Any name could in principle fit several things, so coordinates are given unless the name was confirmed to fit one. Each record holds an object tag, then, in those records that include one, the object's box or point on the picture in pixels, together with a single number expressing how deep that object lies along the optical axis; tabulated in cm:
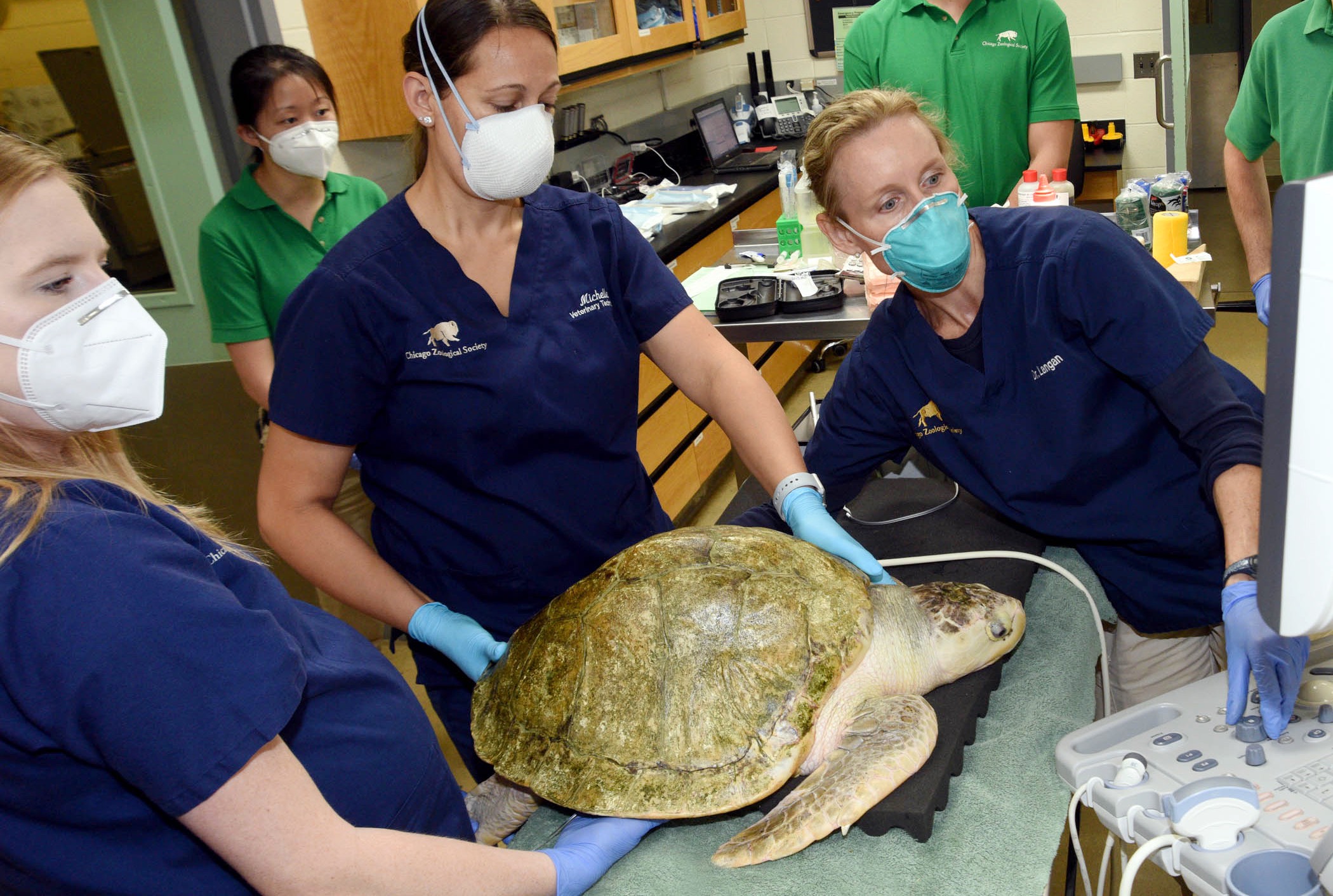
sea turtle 110
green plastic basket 298
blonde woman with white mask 68
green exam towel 95
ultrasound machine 60
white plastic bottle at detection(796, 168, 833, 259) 298
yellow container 245
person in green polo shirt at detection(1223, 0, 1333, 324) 239
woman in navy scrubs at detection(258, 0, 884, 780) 138
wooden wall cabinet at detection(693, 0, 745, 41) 477
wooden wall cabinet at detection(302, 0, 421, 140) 297
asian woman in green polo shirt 241
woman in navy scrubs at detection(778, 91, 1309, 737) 132
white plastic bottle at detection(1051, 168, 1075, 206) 269
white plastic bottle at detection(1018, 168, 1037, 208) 261
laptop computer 484
